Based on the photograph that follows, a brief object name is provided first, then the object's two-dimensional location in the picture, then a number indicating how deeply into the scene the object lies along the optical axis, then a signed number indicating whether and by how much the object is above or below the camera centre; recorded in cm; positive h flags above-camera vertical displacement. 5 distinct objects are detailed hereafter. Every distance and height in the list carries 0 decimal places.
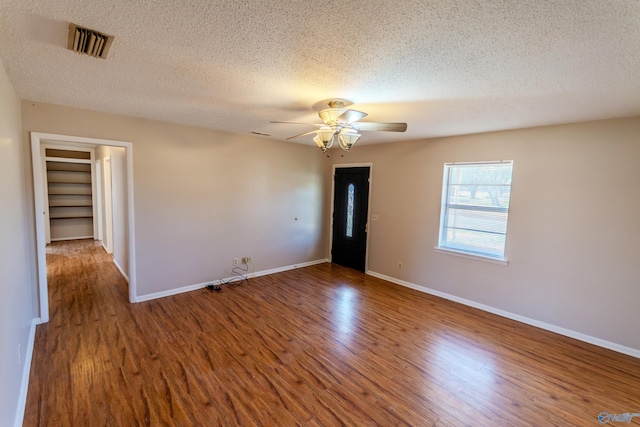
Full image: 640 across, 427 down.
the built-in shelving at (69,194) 714 -31
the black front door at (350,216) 538 -49
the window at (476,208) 374 -15
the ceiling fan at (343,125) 254 +63
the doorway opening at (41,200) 304 -20
